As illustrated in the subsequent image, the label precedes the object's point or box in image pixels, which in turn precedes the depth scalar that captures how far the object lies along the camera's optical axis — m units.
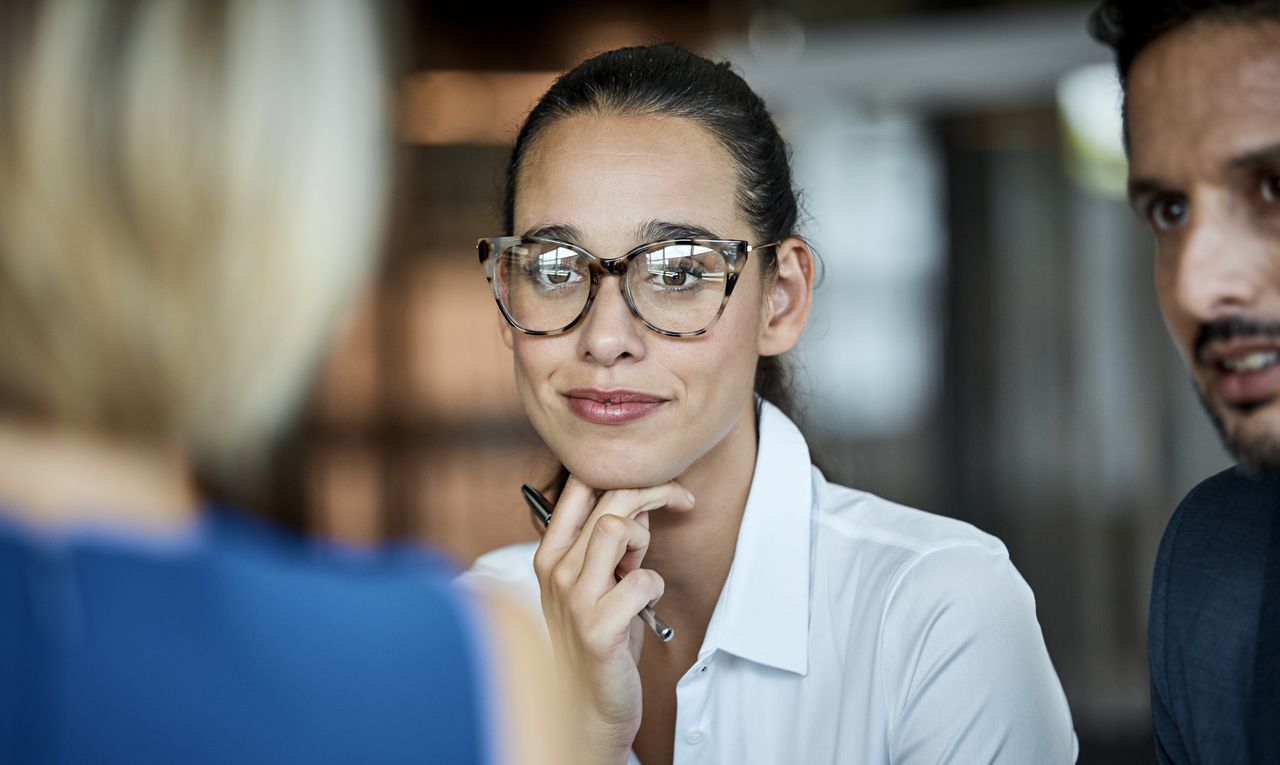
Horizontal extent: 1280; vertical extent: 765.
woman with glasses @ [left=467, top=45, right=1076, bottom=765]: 1.44
